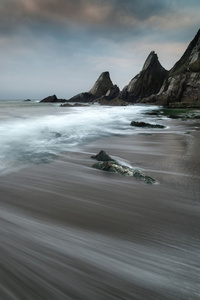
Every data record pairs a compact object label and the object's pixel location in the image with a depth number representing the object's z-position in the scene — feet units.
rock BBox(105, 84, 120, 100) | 299.77
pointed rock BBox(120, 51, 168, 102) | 282.36
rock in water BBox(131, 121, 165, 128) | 39.99
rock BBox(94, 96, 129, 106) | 221.46
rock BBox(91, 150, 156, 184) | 12.09
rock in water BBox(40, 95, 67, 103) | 316.79
